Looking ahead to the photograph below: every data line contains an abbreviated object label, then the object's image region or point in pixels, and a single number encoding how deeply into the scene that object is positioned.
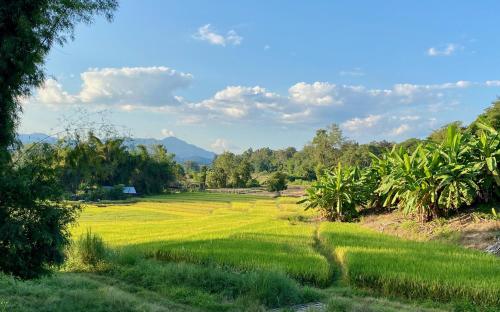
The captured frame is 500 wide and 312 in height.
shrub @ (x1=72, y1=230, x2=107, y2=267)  9.59
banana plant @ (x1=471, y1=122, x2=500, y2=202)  10.59
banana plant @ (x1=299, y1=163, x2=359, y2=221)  16.95
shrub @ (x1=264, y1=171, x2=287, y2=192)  58.41
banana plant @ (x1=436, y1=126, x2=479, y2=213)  10.70
